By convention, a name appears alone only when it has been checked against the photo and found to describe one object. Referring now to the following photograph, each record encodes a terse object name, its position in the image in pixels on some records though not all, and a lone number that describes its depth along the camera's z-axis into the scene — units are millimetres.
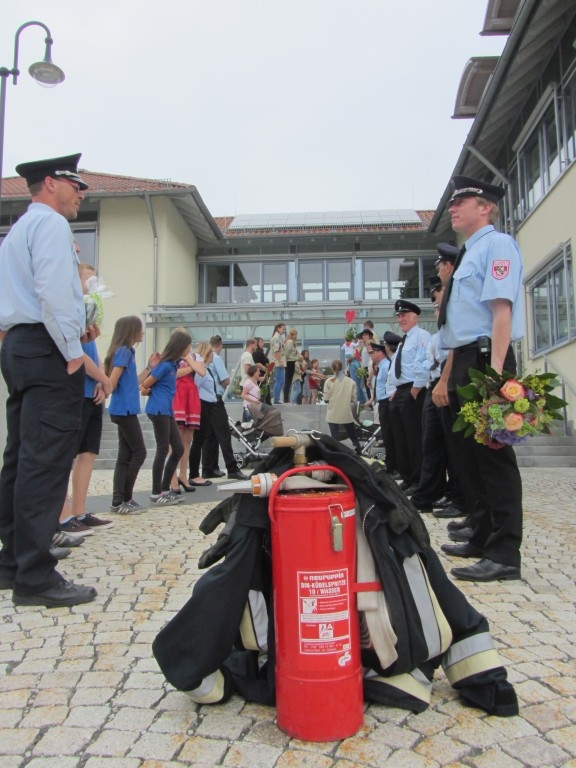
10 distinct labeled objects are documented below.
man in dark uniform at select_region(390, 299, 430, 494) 6934
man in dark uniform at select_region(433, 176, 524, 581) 3527
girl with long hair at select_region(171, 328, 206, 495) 7617
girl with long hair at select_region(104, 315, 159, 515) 5871
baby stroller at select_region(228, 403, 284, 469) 9914
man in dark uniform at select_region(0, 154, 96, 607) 3168
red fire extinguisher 1864
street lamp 9969
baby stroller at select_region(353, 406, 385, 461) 11023
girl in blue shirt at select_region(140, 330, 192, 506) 6473
